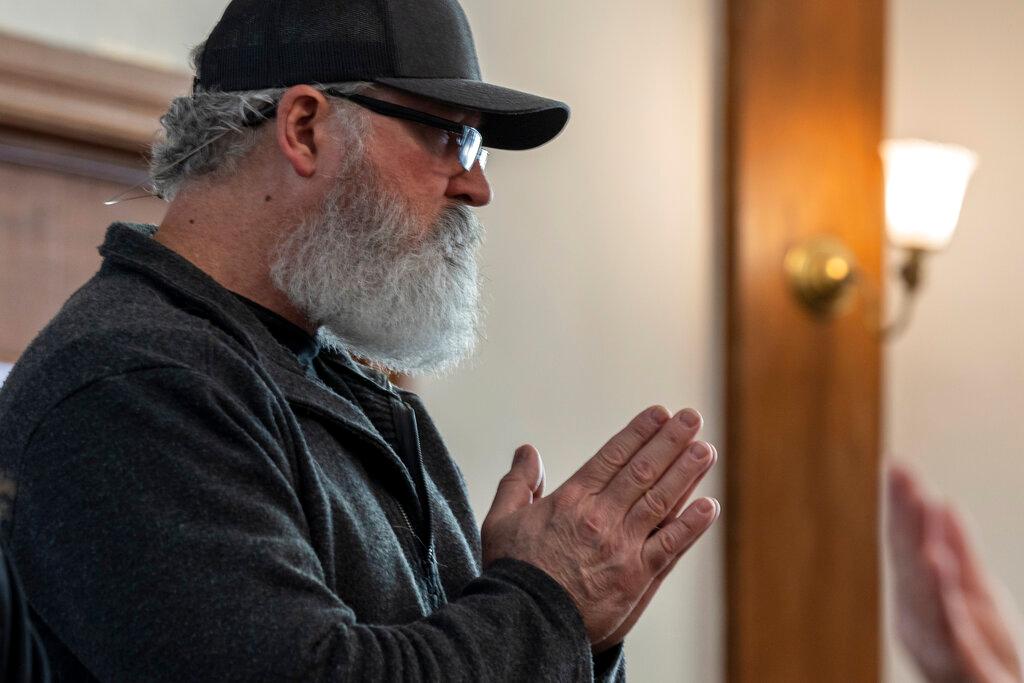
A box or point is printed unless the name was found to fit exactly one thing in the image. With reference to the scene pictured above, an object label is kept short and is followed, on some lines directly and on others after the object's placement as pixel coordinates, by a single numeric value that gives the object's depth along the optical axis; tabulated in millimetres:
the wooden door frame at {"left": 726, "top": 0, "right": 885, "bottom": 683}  6051
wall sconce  6411
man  2079
